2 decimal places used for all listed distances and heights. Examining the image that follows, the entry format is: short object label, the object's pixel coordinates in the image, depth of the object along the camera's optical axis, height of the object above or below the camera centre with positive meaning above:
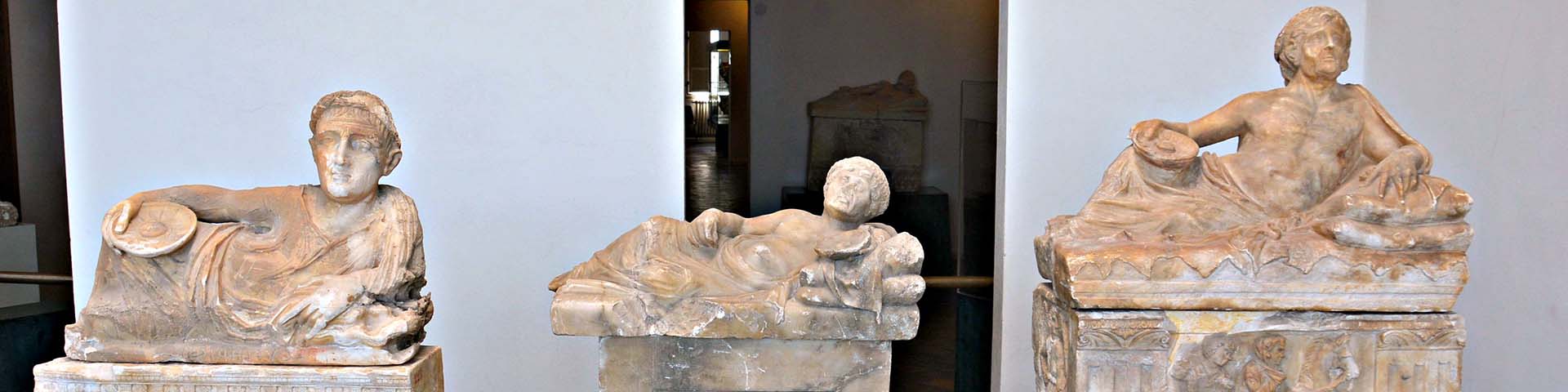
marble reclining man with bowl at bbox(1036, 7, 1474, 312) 3.54 -0.33
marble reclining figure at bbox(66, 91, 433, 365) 3.34 -0.48
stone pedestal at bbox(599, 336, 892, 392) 3.66 -0.77
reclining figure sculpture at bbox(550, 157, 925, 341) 3.55 -0.53
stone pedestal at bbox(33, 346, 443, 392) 3.33 -0.74
